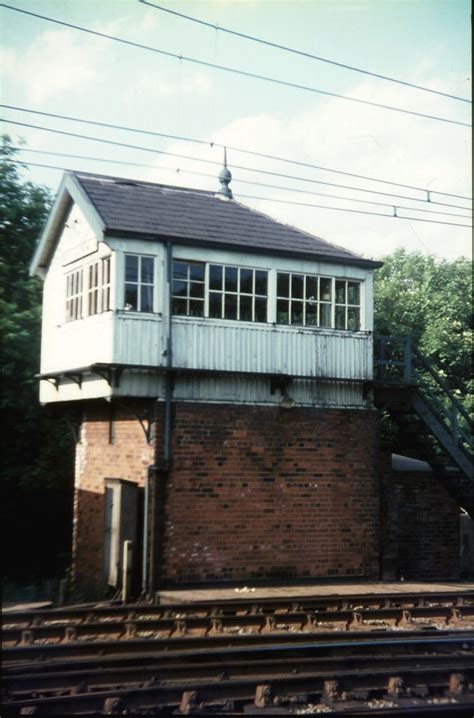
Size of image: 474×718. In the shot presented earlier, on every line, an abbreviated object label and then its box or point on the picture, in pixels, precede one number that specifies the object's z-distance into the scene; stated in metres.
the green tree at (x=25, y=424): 17.34
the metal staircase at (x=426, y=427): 14.39
